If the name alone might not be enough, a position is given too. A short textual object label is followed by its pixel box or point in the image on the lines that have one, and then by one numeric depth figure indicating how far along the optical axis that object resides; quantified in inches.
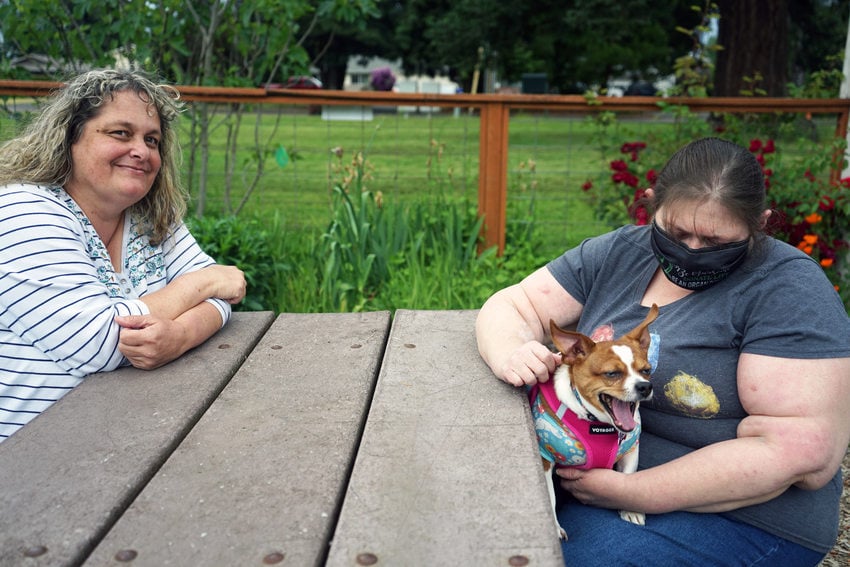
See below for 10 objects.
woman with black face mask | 72.7
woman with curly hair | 81.3
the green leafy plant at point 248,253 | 169.8
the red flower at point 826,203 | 186.1
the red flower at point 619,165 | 203.9
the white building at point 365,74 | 1767.6
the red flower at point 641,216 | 157.7
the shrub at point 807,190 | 187.2
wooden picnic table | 53.7
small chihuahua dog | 73.8
